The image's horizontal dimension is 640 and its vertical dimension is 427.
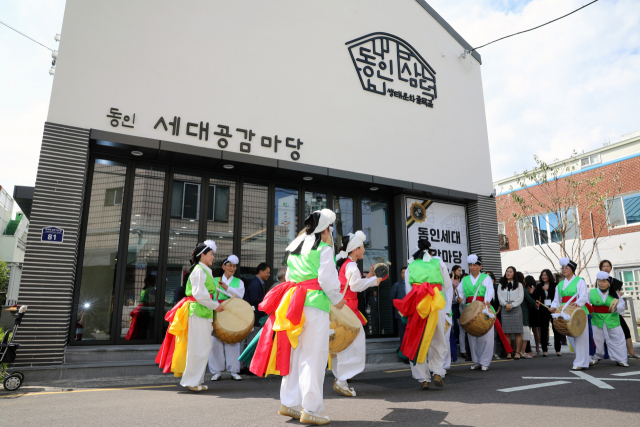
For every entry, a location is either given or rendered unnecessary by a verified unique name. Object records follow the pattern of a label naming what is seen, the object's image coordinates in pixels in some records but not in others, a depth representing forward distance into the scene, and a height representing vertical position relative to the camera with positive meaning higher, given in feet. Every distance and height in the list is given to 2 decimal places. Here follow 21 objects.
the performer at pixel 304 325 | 12.57 -0.62
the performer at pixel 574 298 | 23.48 +0.30
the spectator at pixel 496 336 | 30.21 -2.31
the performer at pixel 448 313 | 20.82 -0.46
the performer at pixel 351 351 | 16.57 -1.96
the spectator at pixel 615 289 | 25.84 +0.85
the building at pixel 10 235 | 106.63 +17.46
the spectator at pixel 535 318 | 32.60 -1.09
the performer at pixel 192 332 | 17.76 -1.14
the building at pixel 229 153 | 22.76 +9.48
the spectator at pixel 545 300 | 32.14 +0.26
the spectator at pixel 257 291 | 23.63 +0.69
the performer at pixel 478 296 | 24.58 +0.42
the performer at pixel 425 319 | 18.81 -0.67
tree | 56.03 +12.86
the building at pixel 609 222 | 54.70 +10.84
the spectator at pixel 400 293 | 27.49 +0.67
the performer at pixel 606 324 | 25.21 -1.17
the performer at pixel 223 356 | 21.36 -2.55
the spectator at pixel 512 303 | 30.17 +0.04
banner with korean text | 34.06 +5.99
